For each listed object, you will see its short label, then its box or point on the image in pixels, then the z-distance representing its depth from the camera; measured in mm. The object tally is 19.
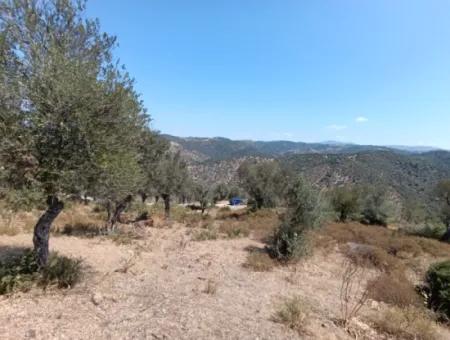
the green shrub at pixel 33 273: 6355
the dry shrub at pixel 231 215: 25066
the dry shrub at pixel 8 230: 11820
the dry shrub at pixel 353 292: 6676
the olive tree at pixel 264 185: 30625
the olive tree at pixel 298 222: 11859
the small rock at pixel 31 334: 4719
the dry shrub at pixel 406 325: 6289
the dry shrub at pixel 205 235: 14811
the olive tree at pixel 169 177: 19172
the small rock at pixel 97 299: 6289
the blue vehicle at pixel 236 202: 56438
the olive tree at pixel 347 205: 27594
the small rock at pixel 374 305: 8062
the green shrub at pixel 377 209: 28891
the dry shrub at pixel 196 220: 19116
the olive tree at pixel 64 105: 6176
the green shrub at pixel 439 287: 8539
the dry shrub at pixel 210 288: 7625
